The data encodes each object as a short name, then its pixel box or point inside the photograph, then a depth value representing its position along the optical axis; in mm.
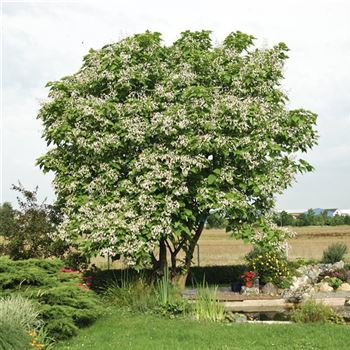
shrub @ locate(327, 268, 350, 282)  18317
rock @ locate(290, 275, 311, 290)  17369
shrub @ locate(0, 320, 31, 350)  8719
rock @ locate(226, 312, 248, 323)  12266
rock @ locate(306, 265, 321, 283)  18578
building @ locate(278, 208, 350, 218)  89750
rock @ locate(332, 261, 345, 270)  19856
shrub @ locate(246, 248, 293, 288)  17172
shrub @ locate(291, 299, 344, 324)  11883
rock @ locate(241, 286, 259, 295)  16641
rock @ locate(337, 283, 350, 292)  17303
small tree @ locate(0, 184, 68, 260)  17375
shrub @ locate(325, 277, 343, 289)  17547
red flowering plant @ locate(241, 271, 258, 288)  16875
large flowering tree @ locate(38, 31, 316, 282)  14180
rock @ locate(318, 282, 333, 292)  17266
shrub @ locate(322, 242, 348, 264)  23172
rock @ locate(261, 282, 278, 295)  16781
